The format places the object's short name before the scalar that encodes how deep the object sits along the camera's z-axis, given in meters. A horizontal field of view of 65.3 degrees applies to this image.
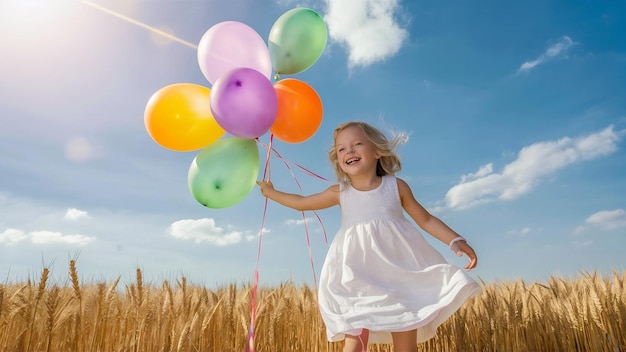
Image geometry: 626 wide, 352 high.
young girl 2.28
